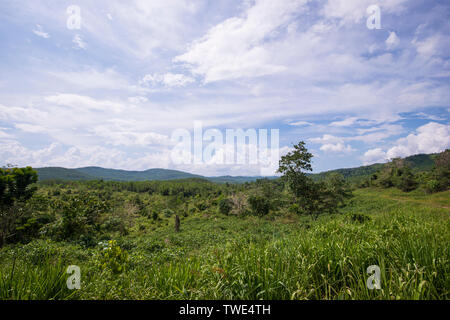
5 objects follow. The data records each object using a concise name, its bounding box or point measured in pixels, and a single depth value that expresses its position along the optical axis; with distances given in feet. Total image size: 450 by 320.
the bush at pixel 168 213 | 136.52
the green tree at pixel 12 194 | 48.67
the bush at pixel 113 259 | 13.32
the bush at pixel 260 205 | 90.76
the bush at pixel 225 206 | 132.99
